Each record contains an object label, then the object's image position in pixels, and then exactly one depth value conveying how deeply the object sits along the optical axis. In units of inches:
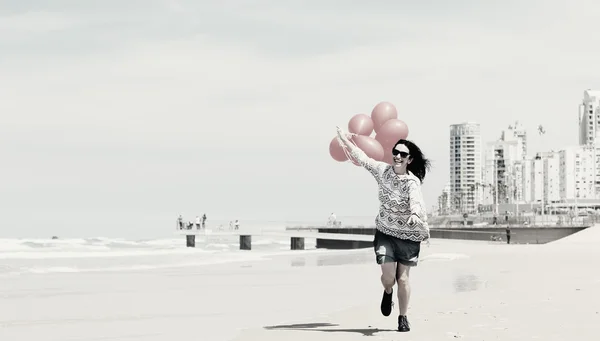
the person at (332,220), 2834.6
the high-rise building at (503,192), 7263.8
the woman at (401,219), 330.0
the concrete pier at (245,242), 2411.4
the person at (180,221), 2600.9
